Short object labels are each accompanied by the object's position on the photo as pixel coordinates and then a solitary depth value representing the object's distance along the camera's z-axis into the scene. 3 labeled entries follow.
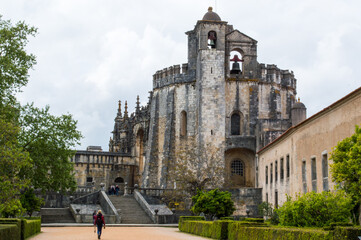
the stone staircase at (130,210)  35.38
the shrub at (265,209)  35.00
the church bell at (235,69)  47.66
